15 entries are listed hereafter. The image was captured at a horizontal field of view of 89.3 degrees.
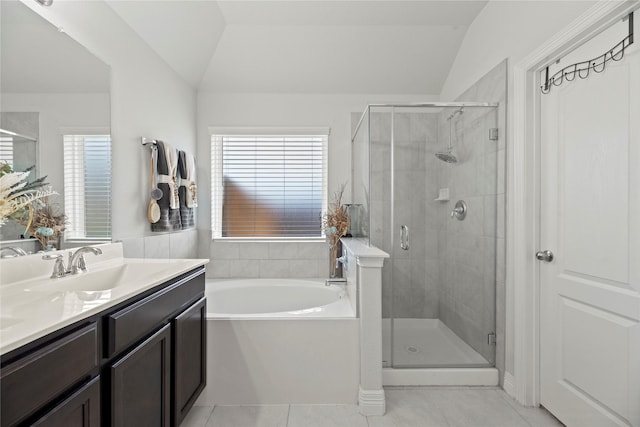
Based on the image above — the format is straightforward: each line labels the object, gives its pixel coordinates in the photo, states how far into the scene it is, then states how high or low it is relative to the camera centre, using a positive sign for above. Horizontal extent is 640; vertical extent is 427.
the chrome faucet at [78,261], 1.43 -0.23
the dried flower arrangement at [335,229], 2.95 -0.16
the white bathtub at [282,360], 1.96 -0.90
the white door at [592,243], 1.40 -0.16
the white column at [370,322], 1.91 -0.66
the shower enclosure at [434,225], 2.27 -0.11
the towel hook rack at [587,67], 1.40 +0.71
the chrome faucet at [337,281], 2.73 -0.59
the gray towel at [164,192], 2.31 +0.14
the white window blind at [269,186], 3.22 +0.25
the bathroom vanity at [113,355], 0.78 -0.45
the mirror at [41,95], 1.25 +0.51
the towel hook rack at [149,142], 2.21 +0.48
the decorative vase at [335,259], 2.95 -0.44
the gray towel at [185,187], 2.62 +0.19
